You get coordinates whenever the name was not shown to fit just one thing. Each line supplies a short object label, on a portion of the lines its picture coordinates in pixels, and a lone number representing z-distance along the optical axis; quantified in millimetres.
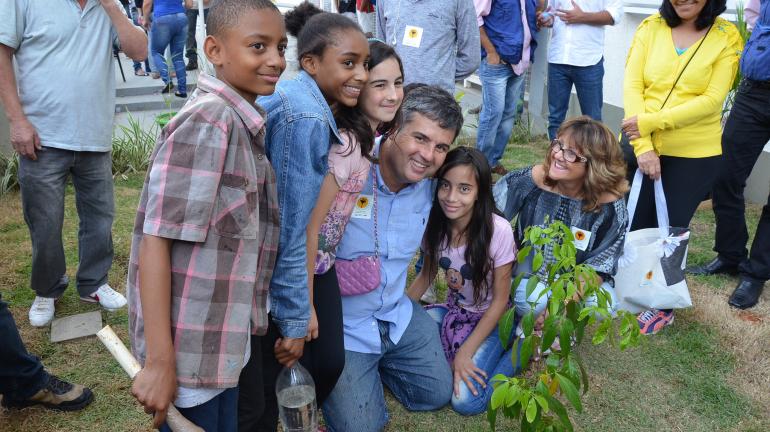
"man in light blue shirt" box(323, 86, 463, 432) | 2305
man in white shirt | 4883
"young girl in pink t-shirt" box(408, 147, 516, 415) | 2510
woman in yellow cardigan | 2828
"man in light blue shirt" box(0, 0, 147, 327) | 2582
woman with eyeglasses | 2623
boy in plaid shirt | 1304
